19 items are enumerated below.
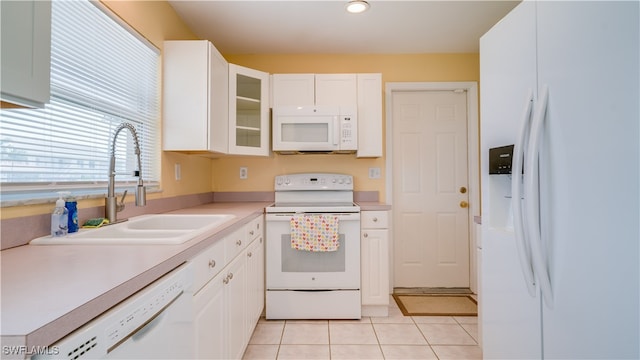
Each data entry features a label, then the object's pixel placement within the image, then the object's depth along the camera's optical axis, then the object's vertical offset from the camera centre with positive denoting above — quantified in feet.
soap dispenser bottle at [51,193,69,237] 3.68 -0.44
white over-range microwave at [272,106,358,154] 8.34 +1.62
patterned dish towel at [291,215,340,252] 7.32 -1.22
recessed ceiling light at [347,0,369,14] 6.79 +4.21
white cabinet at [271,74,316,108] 8.66 +2.80
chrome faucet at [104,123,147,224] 4.53 -0.11
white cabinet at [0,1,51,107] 2.14 +1.03
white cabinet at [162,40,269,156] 6.56 +1.99
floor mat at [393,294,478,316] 8.14 -3.52
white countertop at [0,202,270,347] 1.62 -0.73
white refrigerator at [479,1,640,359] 2.59 +0.07
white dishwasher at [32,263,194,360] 1.82 -1.08
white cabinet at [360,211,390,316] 7.75 -1.92
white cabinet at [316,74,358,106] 8.64 +2.82
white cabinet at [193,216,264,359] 3.80 -1.82
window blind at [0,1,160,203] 3.55 +1.12
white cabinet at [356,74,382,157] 8.61 +2.15
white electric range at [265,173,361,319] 7.56 -2.24
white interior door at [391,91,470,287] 9.82 -0.06
